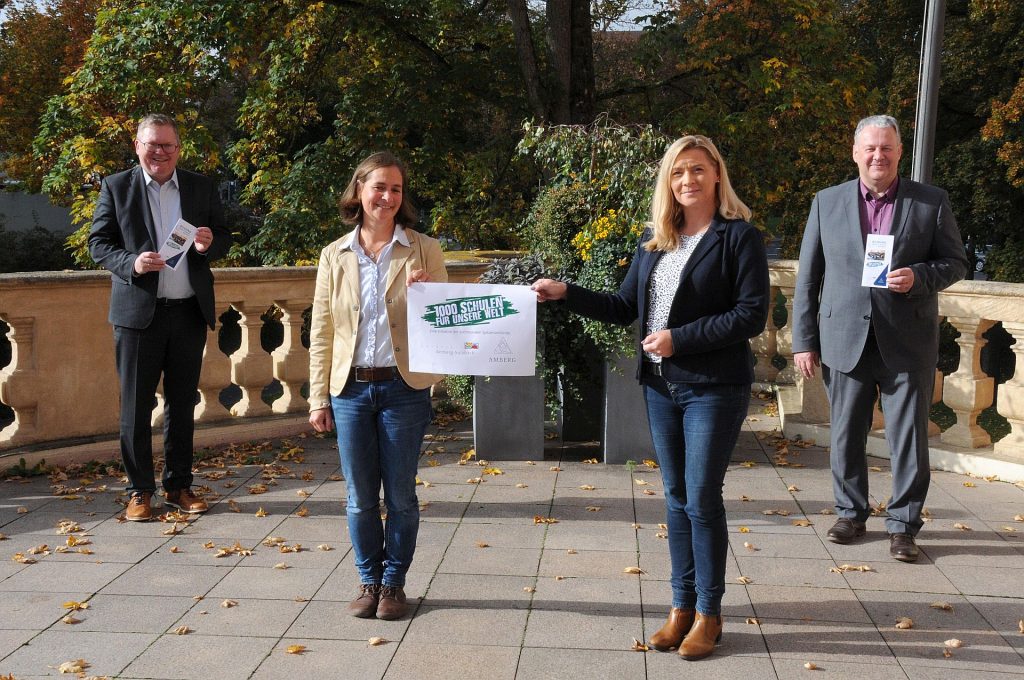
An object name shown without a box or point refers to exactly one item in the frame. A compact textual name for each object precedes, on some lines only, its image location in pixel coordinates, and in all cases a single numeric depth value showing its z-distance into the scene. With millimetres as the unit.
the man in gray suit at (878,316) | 5145
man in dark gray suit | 5613
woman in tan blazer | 4188
